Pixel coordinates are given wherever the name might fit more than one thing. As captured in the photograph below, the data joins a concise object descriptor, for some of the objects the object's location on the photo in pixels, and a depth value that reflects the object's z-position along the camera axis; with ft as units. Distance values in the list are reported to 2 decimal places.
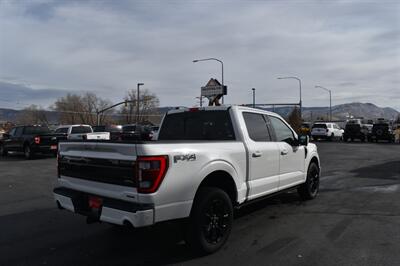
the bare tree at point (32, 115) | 357.12
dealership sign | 63.99
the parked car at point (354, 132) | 130.31
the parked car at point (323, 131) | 132.23
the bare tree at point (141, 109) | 300.81
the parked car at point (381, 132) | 123.03
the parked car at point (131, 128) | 103.62
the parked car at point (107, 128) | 98.13
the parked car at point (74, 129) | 76.45
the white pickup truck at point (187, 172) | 14.53
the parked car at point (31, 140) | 66.44
